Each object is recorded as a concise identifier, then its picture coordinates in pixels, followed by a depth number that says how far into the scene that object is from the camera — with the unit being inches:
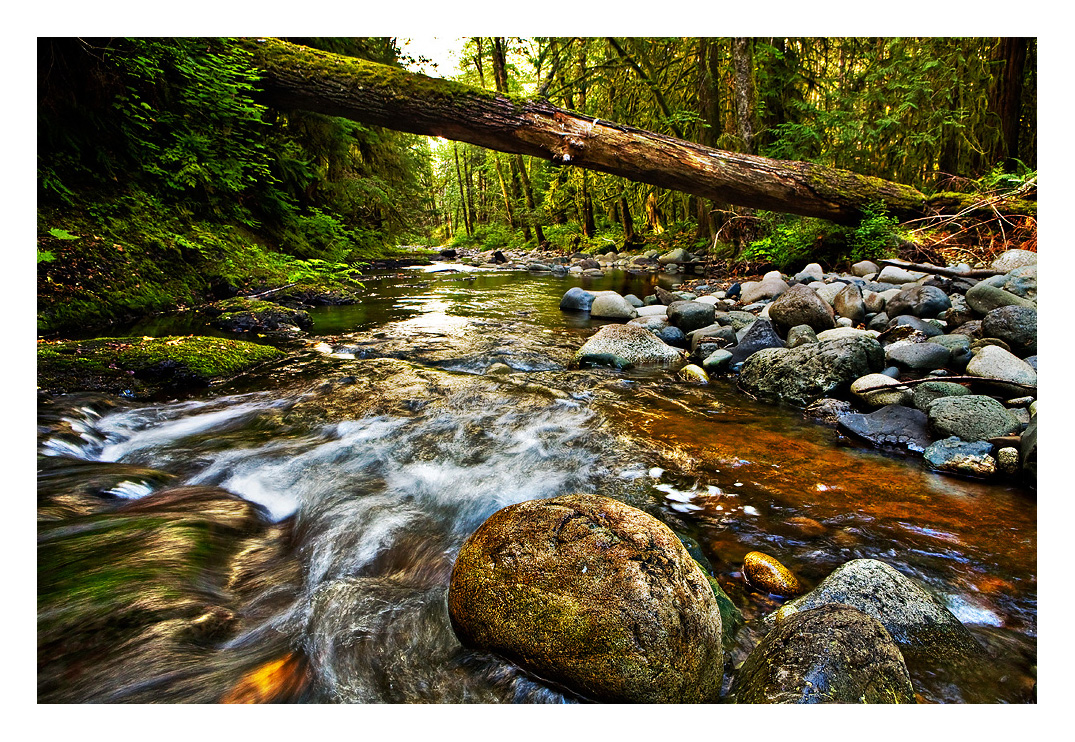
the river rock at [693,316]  253.1
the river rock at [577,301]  327.6
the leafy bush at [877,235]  305.4
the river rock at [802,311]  211.6
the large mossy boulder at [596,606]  59.9
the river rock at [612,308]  304.2
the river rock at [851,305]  225.8
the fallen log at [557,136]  275.0
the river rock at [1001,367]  141.6
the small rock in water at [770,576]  82.4
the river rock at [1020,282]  194.4
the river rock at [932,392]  142.0
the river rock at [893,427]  131.5
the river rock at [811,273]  309.7
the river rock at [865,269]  293.5
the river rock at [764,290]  299.0
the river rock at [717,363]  200.8
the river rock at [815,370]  162.4
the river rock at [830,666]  55.7
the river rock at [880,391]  150.6
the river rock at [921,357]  162.4
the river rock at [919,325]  186.5
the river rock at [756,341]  204.2
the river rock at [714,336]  225.4
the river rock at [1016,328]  160.1
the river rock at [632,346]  213.9
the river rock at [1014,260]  233.0
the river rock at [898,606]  70.4
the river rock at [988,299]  176.5
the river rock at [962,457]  115.2
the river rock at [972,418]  122.2
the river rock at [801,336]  195.3
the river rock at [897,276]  261.3
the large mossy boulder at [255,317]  237.1
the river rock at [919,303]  206.7
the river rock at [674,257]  573.6
